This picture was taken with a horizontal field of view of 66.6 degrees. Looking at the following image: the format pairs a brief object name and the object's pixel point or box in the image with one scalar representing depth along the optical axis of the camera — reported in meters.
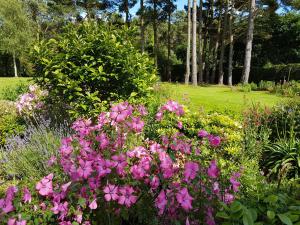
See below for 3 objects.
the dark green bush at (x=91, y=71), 3.75
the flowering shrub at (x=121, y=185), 1.45
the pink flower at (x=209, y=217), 1.50
